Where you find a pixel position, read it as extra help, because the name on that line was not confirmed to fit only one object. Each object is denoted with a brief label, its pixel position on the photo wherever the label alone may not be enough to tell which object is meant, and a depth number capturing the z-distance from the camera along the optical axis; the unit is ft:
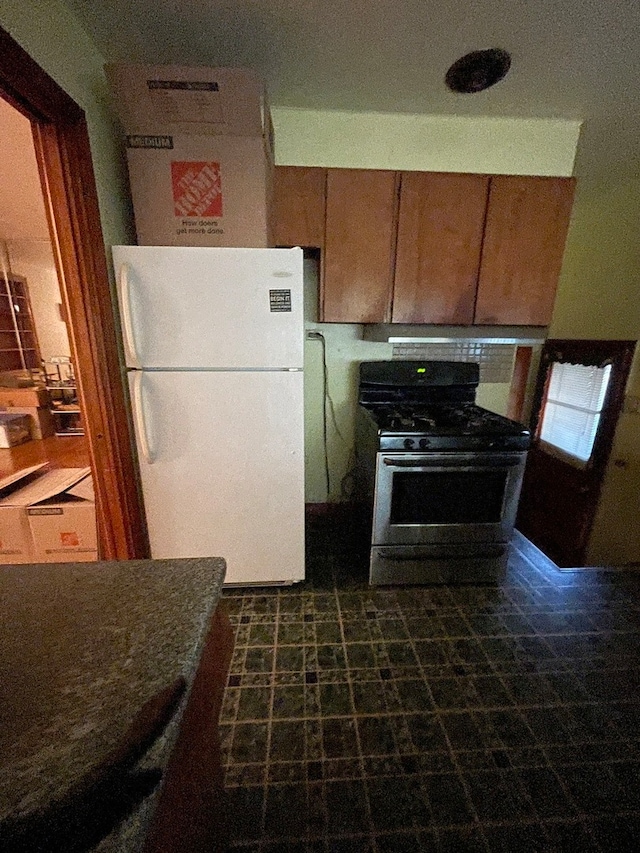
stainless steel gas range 5.83
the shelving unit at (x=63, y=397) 10.91
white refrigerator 4.81
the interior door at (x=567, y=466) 7.14
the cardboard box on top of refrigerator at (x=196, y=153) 4.50
